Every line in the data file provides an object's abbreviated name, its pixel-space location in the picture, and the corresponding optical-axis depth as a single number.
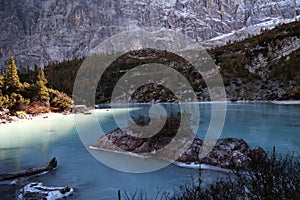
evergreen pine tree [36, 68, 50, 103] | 35.78
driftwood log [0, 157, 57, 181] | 7.72
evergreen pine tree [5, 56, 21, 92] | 32.61
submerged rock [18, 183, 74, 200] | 6.15
